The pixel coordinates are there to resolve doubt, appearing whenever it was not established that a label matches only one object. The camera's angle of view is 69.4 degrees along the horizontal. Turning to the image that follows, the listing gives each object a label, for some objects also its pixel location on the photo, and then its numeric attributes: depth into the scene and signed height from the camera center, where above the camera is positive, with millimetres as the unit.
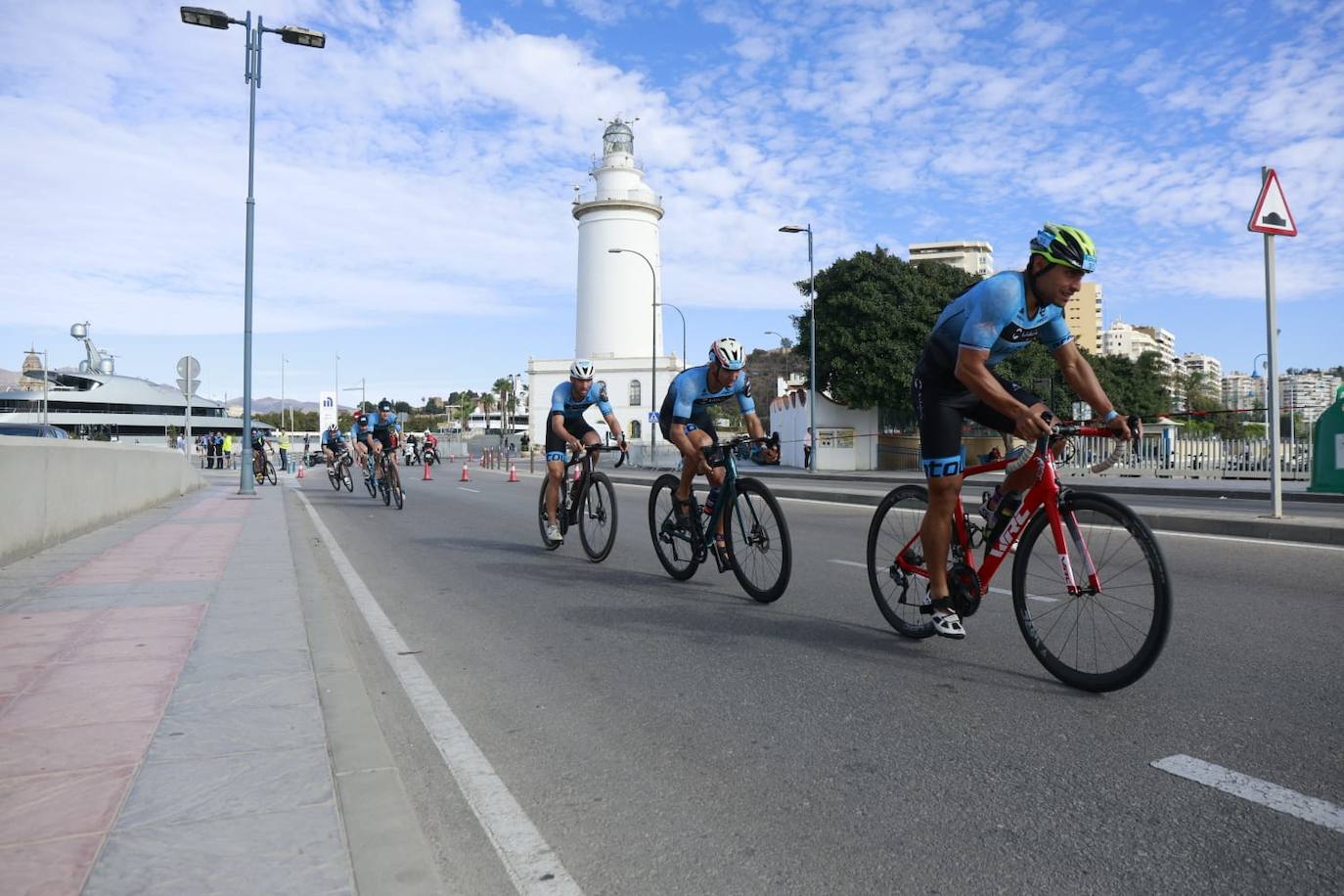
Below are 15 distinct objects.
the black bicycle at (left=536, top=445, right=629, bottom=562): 8406 -463
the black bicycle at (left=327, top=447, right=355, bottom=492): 22000 -467
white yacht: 96562 +4677
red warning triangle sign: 9961 +2575
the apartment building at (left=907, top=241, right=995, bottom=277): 150125 +33122
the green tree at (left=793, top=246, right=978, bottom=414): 43062 +6107
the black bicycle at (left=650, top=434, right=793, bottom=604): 6207 -522
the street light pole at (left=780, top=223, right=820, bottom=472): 37062 +3194
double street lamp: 17656 +7632
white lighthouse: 74938 +13828
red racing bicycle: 3797 -498
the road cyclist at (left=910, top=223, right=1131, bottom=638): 4062 +398
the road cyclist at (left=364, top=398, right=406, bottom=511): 16031 +95
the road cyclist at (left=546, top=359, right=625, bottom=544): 8664 +319
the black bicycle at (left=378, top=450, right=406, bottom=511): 16141 -490
